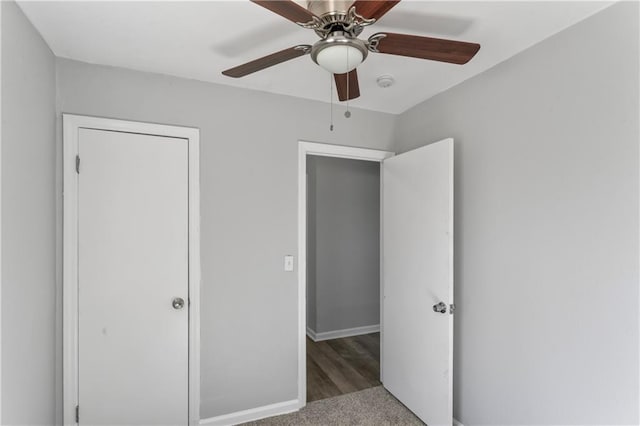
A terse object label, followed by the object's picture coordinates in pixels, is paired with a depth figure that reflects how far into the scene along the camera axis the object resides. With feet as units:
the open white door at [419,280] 6.82
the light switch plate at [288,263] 7.91
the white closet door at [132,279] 6.34
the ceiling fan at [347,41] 3.60
